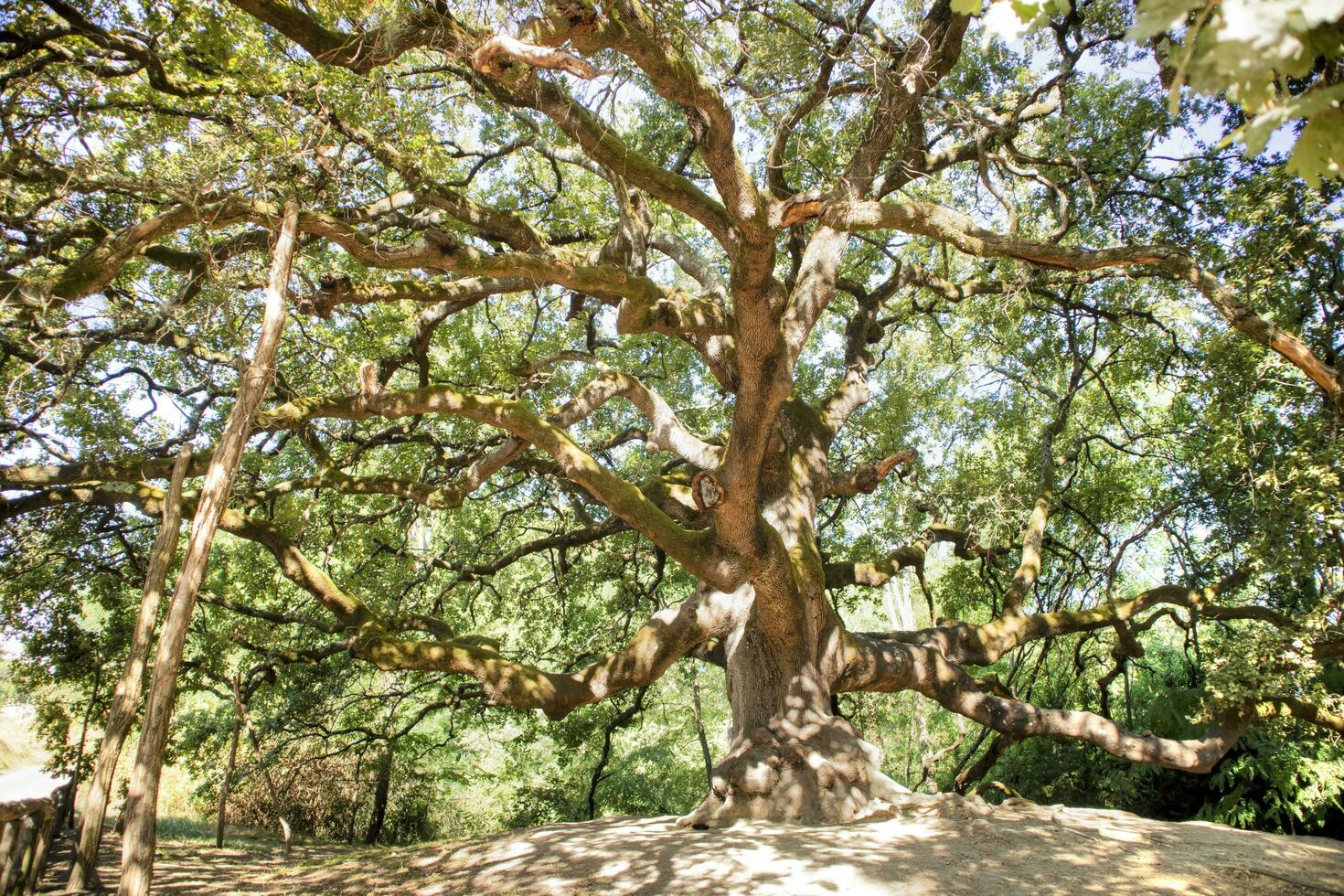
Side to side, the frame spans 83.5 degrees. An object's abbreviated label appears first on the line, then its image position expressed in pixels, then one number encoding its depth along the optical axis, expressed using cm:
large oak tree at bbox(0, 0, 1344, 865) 509
